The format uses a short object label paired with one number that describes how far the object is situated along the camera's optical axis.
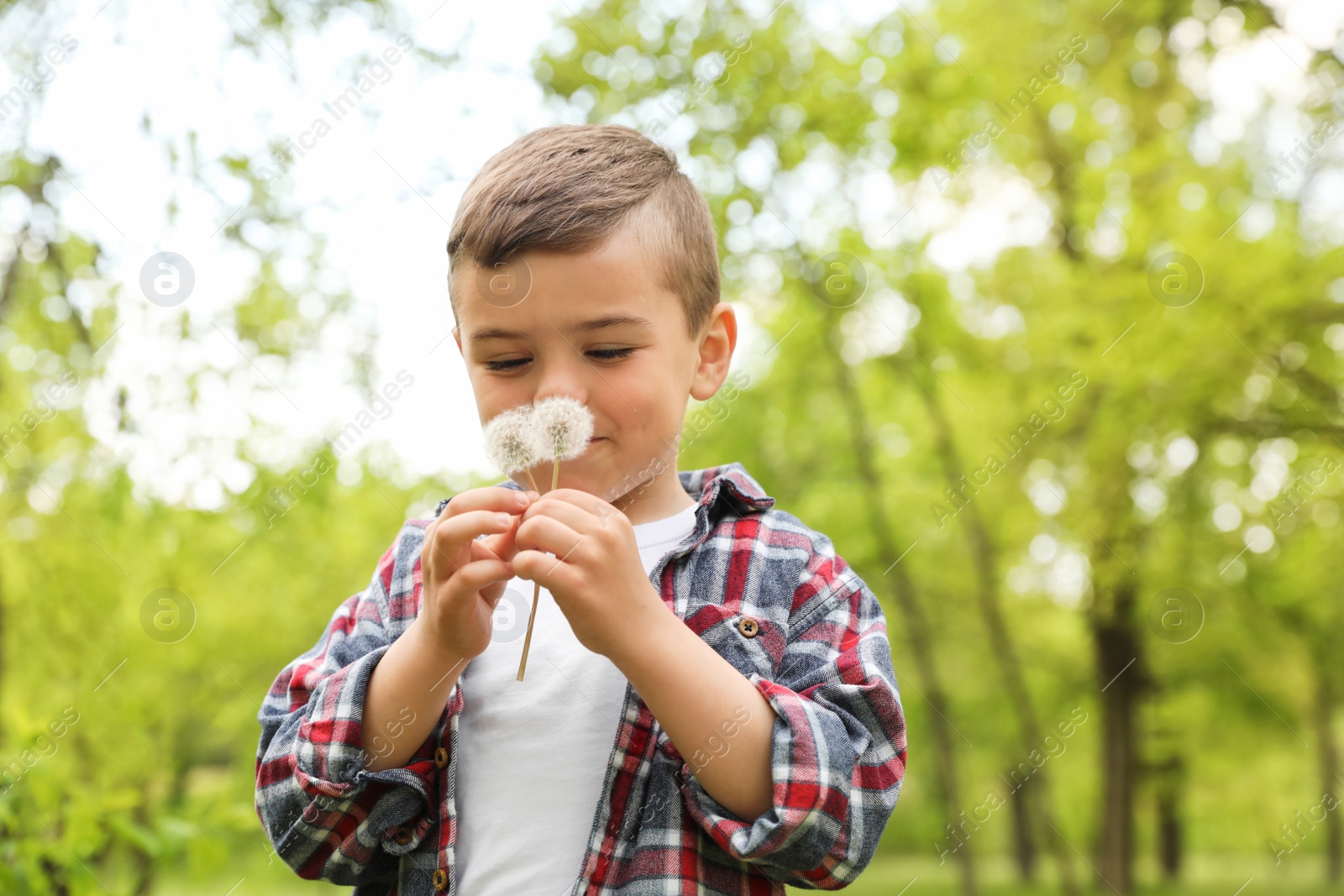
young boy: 1.31
